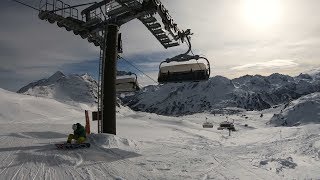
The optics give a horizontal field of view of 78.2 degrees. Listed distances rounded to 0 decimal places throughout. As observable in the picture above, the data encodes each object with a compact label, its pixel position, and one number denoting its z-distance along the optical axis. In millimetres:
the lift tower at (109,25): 11038
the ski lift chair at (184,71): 11896
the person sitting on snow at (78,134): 9416
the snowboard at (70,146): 8948
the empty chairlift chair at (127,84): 13301
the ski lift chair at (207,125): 39746
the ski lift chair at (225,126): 38275
